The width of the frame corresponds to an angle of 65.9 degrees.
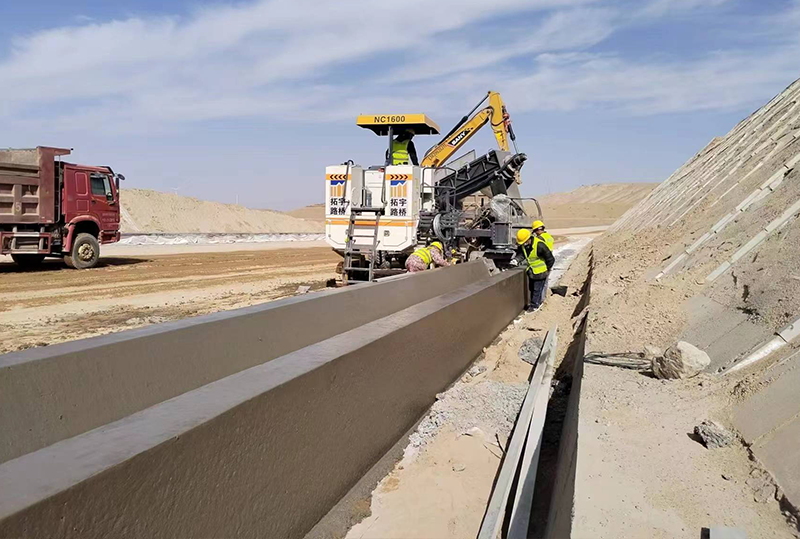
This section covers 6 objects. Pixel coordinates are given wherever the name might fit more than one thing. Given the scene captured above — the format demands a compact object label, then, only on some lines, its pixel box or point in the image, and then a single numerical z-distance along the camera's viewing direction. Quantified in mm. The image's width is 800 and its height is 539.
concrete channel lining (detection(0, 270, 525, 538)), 1927
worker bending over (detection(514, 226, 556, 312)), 10766
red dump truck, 13438
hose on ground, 4359
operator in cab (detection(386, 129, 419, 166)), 12703
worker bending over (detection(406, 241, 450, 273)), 9820
